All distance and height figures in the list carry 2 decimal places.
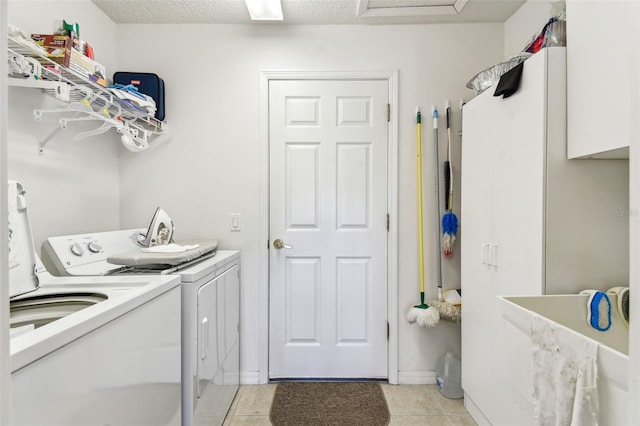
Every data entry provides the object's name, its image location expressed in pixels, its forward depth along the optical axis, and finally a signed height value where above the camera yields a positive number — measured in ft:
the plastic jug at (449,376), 6.44 -3.58
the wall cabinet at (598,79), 3.11 +1.50
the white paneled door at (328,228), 7.00 -0.40
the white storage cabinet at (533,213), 3.93 -0.02
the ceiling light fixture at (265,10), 5.92 +4.06
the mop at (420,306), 6.32 -2.06
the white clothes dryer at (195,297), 4.30 -1.40
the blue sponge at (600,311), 3.36 -1.11
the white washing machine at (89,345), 2.09 -1.17
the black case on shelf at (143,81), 6.60 +2.83
